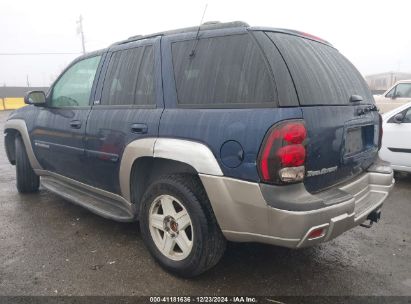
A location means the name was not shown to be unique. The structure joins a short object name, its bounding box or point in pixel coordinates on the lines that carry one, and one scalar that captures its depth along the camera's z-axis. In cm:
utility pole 4119
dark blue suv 225
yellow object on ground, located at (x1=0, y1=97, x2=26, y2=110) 2683
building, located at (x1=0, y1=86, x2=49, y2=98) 3045
